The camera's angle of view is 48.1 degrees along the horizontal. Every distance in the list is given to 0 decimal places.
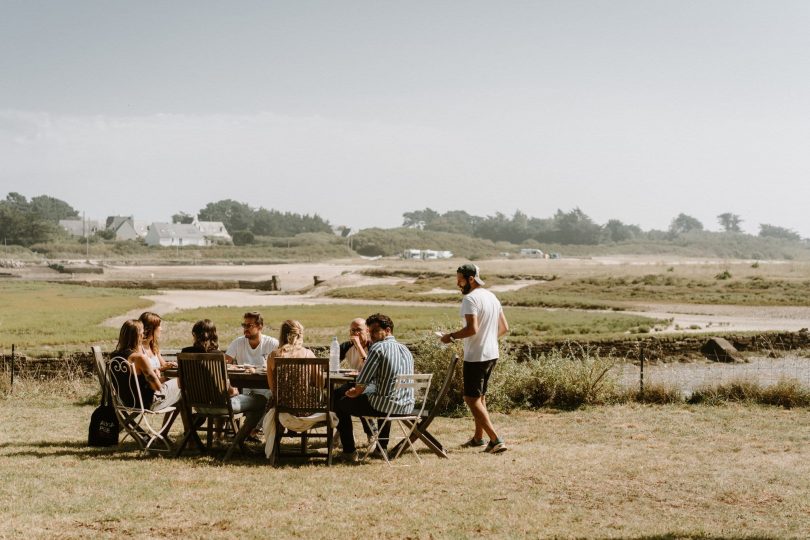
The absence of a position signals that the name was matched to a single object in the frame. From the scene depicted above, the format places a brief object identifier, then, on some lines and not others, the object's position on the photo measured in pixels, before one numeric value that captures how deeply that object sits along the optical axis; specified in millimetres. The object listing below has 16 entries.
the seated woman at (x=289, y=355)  9055
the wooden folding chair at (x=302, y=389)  8961
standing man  9742
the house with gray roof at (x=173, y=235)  167375
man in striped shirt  9117
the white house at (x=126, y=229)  191125
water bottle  10117
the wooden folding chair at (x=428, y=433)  9484
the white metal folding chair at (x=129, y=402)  9570
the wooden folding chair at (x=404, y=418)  9133
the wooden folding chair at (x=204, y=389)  9164
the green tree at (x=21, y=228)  146250
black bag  9859
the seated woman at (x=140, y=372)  9609
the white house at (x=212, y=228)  188625
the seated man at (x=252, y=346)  10312
